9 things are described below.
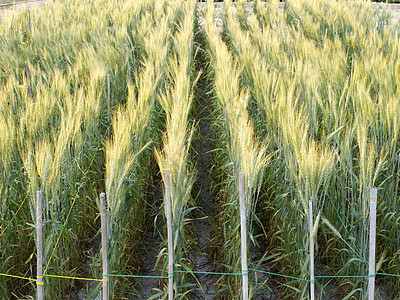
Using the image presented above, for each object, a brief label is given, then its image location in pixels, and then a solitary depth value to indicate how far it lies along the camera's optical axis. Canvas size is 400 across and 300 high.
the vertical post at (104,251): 2.05
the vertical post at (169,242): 2.14
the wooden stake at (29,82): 4.15
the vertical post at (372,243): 2.00
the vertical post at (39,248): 2.02
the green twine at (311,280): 2.05
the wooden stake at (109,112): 3.75
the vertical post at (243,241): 2.09
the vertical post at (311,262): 2.08
